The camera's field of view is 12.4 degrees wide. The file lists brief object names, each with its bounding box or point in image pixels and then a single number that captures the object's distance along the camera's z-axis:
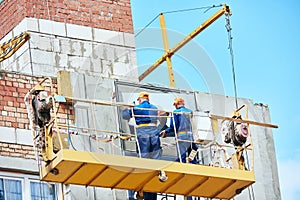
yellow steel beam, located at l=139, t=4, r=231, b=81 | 31.03
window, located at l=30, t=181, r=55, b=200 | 25.86
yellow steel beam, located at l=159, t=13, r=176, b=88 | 30.38
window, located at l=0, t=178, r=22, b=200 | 25.35
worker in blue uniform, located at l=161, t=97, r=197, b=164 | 25.69
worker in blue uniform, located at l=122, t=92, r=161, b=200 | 25.05
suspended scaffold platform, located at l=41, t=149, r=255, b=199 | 24.08
